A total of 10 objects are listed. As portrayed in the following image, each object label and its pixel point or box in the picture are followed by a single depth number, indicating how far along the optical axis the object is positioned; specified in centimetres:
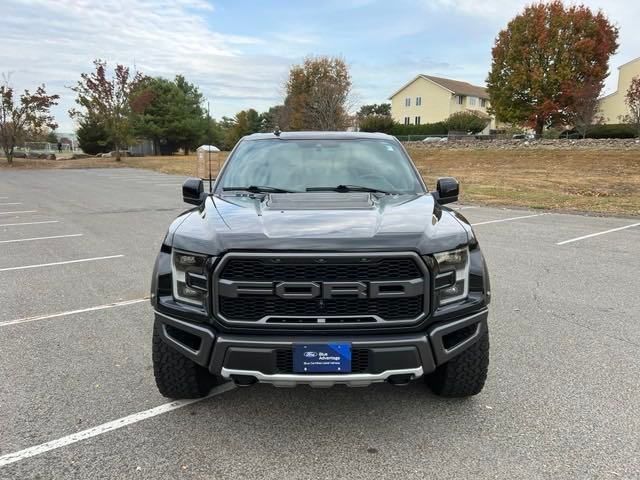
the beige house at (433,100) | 6372
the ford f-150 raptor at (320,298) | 254
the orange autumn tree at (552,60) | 3559
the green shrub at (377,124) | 4855
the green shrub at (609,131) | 3466
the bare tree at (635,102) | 2871
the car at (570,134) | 3756
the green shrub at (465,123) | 5231
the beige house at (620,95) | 4928
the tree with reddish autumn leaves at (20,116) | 3512
